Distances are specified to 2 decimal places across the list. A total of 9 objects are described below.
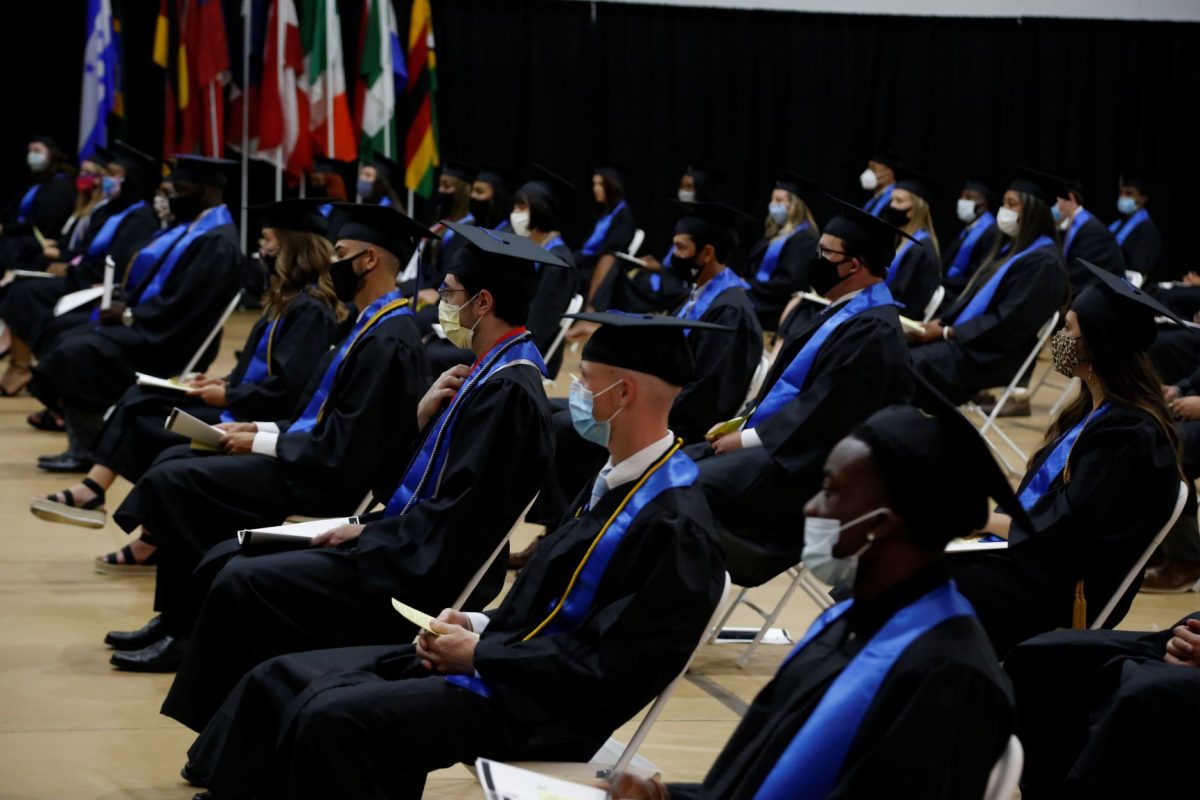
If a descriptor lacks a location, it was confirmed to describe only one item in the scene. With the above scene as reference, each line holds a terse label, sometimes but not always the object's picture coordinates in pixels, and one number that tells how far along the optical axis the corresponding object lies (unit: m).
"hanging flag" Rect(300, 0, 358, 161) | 13.95
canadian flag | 13.79
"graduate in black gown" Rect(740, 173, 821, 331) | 11.09
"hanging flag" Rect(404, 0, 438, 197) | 14.65
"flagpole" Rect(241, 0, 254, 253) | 13.77
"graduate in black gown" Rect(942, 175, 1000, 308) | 11.43
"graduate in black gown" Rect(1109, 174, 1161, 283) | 13.55
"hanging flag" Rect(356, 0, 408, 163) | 14.23
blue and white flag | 13.77
